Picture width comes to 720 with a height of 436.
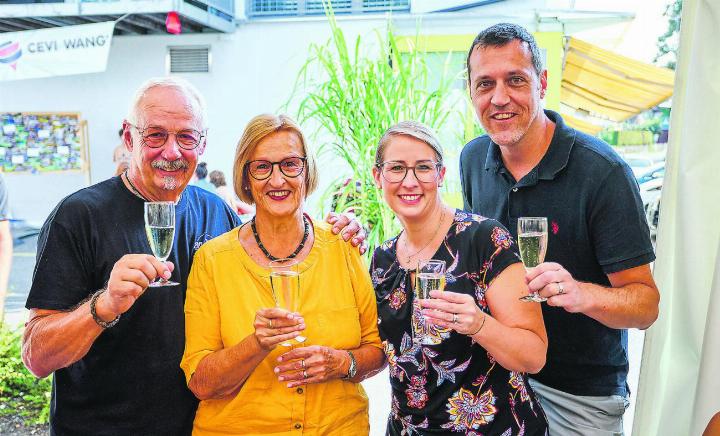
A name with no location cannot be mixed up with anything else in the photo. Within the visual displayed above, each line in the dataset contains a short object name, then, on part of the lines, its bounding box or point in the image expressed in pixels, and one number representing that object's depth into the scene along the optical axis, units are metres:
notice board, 11.09
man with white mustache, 2.01
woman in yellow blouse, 1.99
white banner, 7.66
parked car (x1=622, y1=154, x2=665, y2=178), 11.04
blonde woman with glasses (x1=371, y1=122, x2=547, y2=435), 1.86
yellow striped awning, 10.99
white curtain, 2.03
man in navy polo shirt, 2.17
